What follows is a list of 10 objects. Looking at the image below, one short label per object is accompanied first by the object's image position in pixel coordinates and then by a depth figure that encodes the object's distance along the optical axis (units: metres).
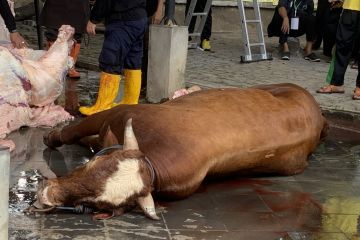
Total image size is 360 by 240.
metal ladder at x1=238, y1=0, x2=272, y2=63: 10.76
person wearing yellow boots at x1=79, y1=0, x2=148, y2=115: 6.31
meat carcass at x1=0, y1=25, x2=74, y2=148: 5.62
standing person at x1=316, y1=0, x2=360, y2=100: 8.19
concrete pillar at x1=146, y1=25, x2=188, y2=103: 7.17
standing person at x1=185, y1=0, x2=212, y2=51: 11.70
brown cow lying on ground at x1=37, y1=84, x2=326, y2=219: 3.68
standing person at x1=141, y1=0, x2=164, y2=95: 7.56
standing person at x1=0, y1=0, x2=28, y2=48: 6.22
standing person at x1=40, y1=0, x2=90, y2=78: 8.07
